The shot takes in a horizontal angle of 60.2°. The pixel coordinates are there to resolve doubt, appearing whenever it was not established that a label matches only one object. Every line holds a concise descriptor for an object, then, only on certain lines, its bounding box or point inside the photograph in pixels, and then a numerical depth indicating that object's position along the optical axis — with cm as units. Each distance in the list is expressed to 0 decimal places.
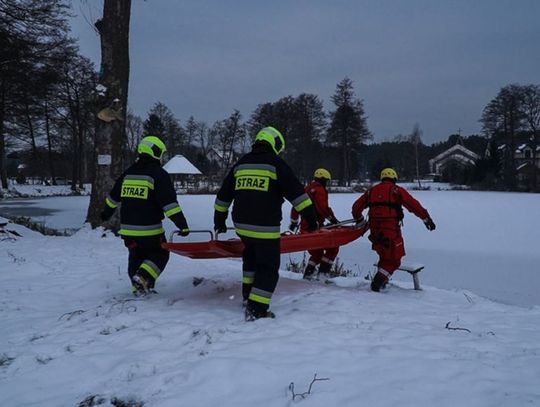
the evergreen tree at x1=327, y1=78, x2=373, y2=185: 4950
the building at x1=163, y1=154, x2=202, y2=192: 4562
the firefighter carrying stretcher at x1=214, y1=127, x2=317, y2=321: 445
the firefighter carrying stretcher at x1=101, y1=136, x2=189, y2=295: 511
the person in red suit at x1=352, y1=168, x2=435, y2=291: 622
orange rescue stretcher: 496
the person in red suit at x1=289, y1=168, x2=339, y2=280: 729
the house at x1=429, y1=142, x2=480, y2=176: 6664
